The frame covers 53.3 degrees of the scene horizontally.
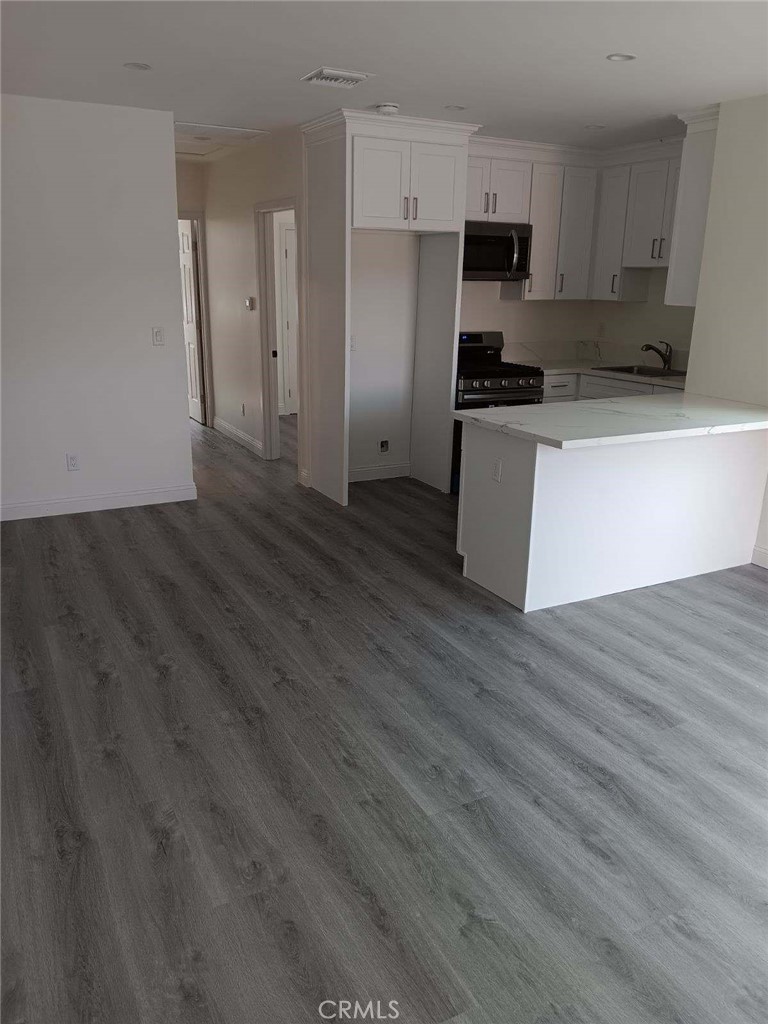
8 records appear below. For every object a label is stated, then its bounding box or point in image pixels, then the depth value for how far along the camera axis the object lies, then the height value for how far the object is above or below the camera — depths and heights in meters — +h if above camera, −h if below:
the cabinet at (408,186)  5.00 +0.64
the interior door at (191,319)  7.79 -0.41
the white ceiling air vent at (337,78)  3.80 +1.00
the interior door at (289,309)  8.42 -0.30
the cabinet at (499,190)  5.71 +0.70
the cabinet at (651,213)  5.61 +0.56
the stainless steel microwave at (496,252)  5.80 +0.26
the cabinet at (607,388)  5.83 -0.75
